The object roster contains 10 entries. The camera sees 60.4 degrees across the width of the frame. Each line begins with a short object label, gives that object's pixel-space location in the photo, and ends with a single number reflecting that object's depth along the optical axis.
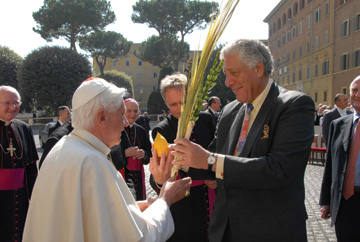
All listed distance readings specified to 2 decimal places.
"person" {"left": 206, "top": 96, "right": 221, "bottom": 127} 10.47
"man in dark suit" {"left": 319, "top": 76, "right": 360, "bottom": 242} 2.94
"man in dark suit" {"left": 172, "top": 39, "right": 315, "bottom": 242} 1.80
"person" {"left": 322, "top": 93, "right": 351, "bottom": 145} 8.14
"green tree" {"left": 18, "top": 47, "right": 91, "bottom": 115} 30.70
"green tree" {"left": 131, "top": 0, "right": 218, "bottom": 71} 44.47
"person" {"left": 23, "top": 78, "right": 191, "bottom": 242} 1.58
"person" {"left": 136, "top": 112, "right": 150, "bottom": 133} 10.45
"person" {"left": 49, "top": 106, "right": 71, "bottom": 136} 8.02
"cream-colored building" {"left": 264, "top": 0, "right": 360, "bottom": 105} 31.69
